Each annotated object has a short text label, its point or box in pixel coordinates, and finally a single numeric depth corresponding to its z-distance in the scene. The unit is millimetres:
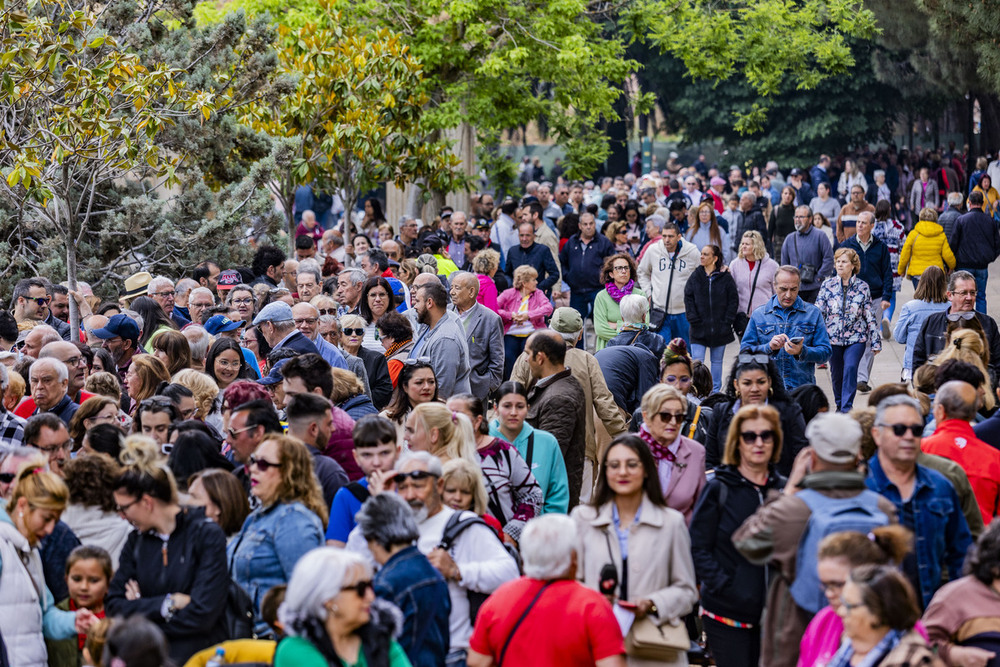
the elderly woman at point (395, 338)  19750
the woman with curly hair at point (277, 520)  10805
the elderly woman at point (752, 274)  27516
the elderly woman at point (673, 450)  13617
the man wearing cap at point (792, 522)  10133
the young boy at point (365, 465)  11758
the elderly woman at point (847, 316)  24656
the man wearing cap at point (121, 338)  19672
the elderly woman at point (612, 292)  24484
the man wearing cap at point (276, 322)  19734
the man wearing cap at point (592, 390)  17281
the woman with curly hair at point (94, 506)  12008
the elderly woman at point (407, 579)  9680
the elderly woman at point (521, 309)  25000
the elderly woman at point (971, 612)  9828
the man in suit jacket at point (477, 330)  21172
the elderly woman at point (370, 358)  19719
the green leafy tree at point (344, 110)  31562
